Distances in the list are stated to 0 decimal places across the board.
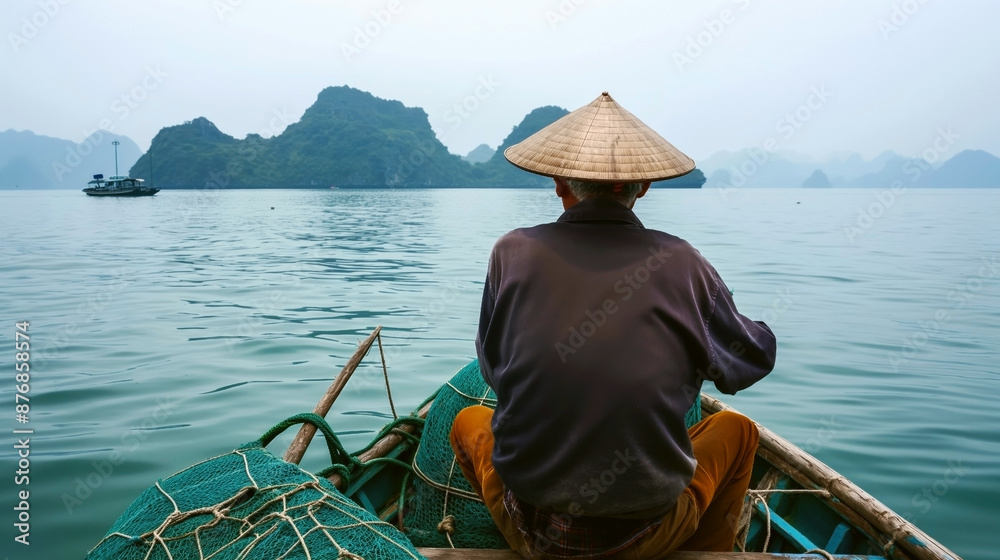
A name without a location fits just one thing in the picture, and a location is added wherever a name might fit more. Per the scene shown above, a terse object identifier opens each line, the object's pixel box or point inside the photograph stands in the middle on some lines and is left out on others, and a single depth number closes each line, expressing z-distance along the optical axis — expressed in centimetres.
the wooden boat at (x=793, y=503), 262
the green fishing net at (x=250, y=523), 191
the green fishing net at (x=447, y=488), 291
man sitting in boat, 170
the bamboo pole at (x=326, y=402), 296
